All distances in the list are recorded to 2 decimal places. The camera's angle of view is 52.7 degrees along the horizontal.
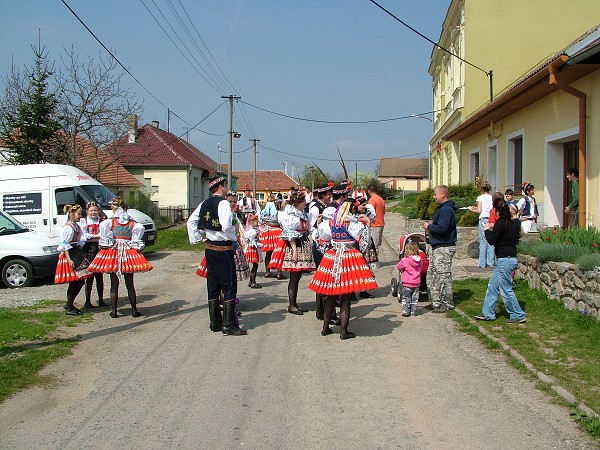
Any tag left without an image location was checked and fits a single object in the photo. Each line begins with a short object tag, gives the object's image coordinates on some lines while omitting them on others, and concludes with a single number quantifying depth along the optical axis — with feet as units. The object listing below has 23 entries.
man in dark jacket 28.43
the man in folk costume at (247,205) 58.29
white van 53.31
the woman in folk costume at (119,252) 28.91
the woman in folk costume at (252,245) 38.73
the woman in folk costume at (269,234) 40.34
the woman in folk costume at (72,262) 29.99
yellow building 71.41
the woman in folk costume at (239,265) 29.50
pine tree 71.15
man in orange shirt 42.16
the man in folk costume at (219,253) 25.45
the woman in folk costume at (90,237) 31.40
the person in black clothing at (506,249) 25.34
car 41.23
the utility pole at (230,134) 110.83
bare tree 79.20
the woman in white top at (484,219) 39.40
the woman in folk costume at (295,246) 29.25
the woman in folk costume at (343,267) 23.91
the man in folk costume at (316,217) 27.55
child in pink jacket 28.55
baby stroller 30.66
